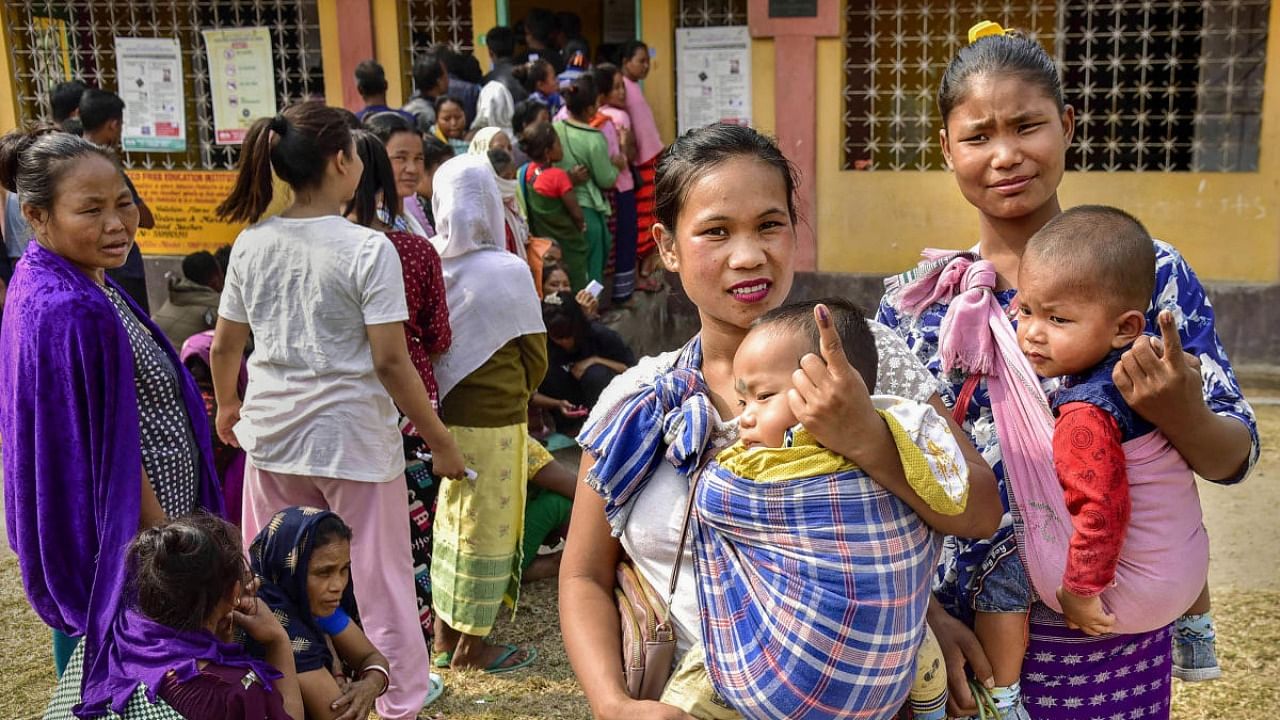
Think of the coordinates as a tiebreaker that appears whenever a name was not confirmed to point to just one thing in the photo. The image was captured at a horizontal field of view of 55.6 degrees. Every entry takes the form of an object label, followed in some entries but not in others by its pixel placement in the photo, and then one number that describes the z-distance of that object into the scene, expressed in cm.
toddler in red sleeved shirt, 185
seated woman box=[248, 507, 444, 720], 290
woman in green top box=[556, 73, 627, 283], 822
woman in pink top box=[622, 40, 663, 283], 877
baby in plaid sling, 162
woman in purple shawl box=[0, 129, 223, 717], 279
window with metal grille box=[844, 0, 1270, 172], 802
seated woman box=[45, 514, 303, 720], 246
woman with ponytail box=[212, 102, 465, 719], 346
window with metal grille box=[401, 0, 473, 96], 931
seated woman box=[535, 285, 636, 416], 607
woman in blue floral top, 200
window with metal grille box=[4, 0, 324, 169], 955
